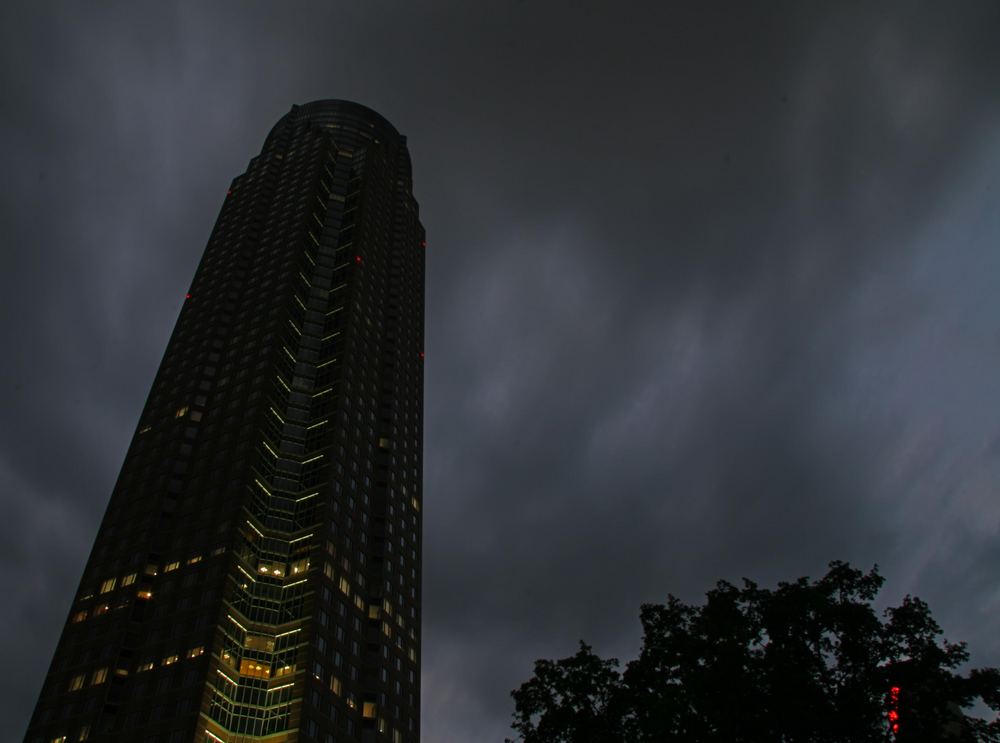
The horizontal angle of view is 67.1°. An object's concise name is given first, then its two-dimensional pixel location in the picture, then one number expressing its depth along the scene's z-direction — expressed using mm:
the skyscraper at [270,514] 86625
